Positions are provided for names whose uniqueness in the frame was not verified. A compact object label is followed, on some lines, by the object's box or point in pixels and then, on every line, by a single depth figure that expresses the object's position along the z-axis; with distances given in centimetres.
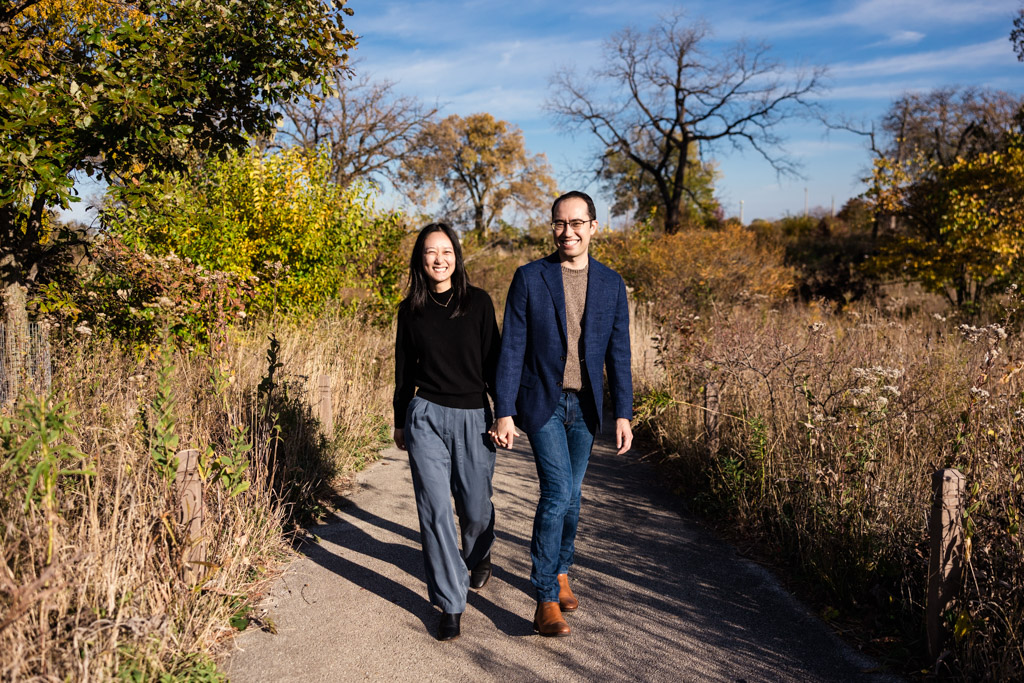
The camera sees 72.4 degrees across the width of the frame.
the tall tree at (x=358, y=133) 3128
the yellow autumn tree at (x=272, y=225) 752
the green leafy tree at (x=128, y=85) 484
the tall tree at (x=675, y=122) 2844
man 344
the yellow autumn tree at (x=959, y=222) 1177
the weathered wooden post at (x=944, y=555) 300
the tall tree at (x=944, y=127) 2538
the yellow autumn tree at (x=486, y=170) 4168
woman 346
